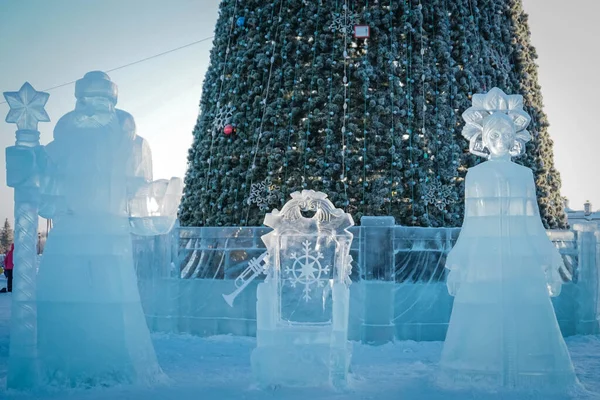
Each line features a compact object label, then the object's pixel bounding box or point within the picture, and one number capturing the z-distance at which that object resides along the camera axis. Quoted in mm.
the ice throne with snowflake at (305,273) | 5707
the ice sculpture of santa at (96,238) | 5211
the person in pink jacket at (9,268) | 14531
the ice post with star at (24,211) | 5188
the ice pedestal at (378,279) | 7961
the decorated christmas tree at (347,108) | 9938
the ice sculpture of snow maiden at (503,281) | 5254
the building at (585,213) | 31970
